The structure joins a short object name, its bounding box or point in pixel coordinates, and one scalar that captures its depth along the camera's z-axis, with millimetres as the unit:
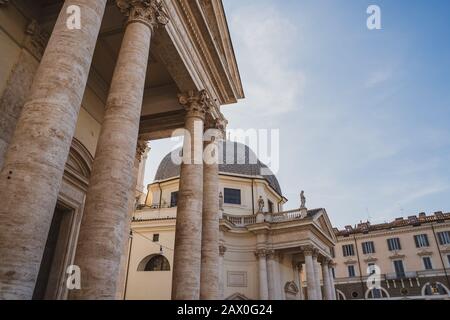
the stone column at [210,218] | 10117
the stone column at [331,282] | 26734
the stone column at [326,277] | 26547
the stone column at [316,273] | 22722
